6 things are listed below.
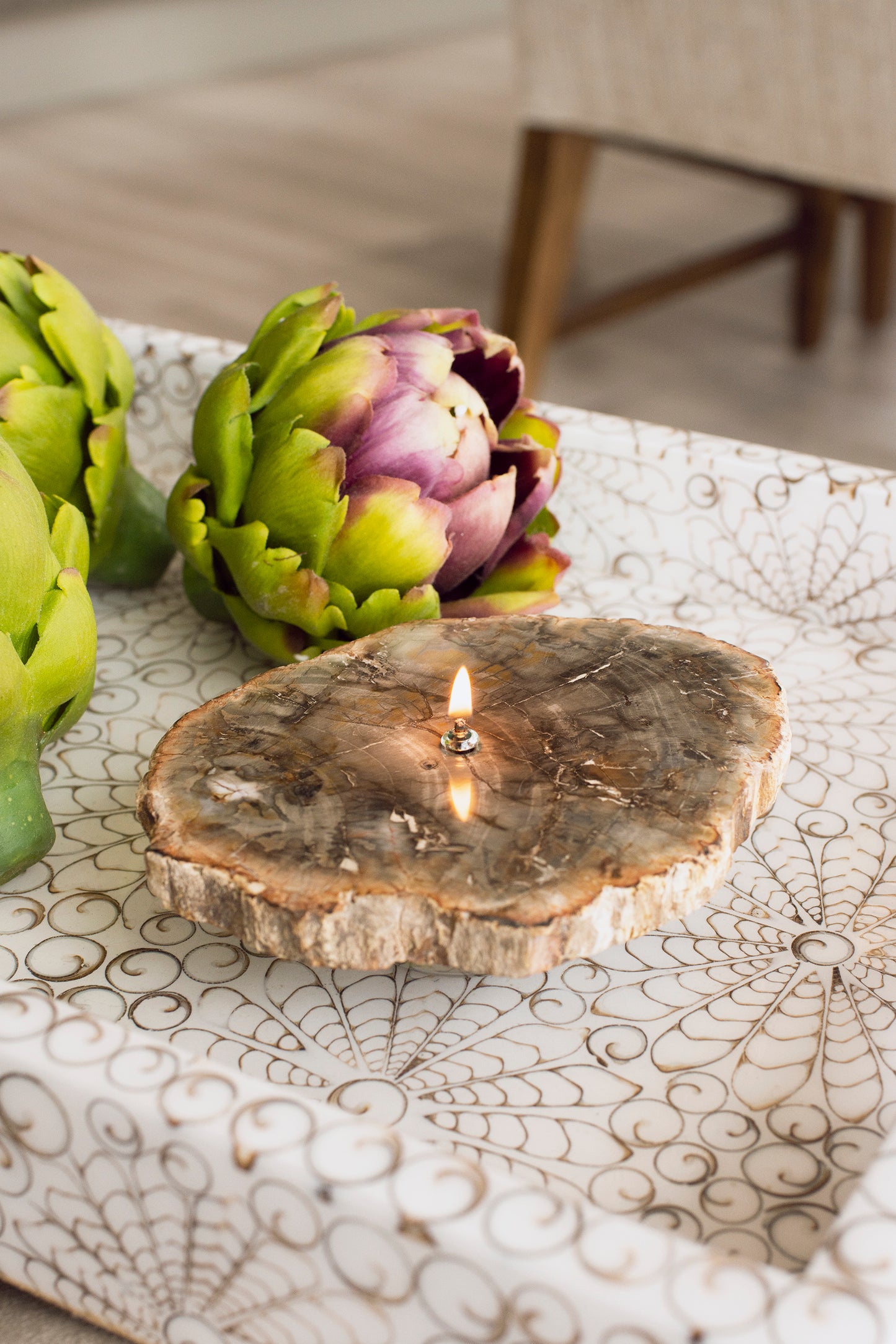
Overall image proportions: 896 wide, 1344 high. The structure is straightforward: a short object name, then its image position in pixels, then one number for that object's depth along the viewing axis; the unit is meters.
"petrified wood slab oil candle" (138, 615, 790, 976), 0.35
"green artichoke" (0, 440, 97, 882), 0.41
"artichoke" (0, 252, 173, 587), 0.51
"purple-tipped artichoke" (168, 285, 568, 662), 0.48
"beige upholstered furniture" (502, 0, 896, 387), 1.12
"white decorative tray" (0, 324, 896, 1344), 0.27
